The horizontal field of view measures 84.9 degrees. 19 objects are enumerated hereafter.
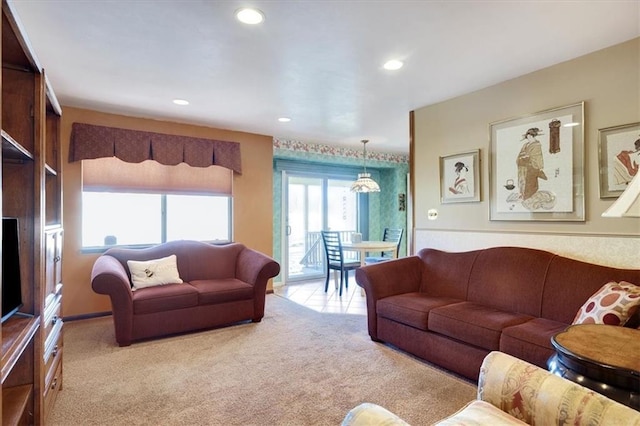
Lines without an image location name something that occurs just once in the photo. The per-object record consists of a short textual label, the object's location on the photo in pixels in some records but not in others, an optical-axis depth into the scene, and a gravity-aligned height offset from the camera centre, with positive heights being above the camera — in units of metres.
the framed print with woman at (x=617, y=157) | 2.44 +0.40
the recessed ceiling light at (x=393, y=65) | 2.77 +1.21
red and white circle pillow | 1.95 -0.54
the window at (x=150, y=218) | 4.20 -0.04
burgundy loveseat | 3.21 -0.77
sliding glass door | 6.35 -0.06
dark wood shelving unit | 1.70 +0.05
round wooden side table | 1.32 -0.59
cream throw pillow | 3.62 -0.61
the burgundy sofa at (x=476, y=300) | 2.37 -0.74
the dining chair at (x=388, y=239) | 5.71 -0.47
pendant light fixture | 5.51 +0.44
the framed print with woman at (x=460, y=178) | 3.45 +0.36
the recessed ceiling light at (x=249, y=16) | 2.07 +1.21
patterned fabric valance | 3.96 +0.84
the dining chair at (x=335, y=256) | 5.46 -0.67
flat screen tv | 1.52 -0.24
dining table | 5.18 -0.50
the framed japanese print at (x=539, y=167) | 2.75 +0.39
